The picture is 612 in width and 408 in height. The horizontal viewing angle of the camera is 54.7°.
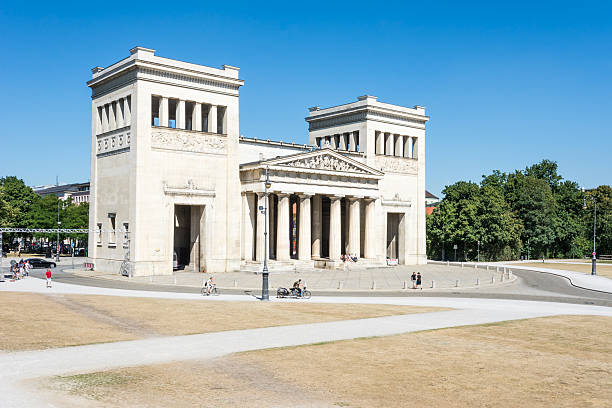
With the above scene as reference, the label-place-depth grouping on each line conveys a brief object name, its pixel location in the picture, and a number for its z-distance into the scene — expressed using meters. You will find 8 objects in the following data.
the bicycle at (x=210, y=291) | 47.72
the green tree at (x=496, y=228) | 108.62
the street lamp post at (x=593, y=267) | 76.56
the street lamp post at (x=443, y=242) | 110.94
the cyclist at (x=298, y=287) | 46.47
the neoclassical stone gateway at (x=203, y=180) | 66.75
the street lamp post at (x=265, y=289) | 44.50
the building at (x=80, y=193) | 190.88
